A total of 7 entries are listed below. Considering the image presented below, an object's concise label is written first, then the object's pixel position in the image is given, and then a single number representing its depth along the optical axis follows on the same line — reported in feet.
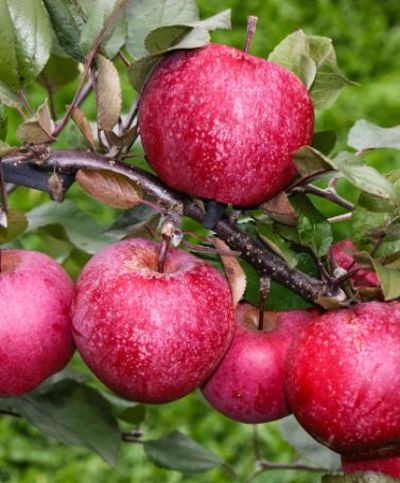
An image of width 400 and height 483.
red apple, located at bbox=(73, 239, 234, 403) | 4.60
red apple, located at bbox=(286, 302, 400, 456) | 4.66
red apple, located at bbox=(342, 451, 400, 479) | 4.84
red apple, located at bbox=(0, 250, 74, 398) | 4.73
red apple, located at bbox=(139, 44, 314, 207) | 4.60
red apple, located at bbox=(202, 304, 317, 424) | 4.88
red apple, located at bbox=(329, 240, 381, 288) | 4.83
